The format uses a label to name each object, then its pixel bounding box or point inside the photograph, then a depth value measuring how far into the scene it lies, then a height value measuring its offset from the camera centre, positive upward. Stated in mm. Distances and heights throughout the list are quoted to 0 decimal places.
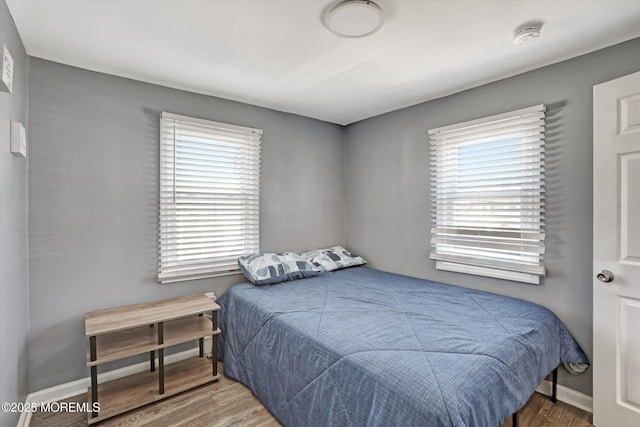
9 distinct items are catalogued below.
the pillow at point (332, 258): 3268 -517
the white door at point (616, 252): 1752 -240
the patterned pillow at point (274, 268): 2719 -520
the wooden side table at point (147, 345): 1984 -918
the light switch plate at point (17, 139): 1669 +406
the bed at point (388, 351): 1284 -717
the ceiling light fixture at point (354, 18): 1552 +1034
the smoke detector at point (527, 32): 1731 +1025
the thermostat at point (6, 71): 1381 +660
